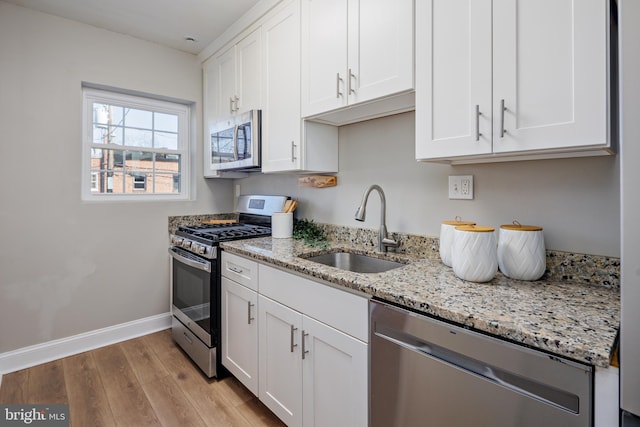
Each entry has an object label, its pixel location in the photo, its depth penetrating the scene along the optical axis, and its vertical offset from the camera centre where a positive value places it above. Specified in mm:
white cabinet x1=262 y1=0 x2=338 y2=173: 1974 +626
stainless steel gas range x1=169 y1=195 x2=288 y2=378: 2111 -459
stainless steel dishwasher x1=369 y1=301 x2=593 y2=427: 764 -454
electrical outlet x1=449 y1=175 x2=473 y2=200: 1532 +126
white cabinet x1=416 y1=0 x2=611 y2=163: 942 +445
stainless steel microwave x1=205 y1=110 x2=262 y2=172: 2279 +537
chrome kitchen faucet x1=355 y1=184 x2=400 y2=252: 1751 -108
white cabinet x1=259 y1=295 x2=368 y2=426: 1256 -688
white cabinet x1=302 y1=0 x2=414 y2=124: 1410 +784
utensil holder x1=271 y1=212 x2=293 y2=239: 2281 -84
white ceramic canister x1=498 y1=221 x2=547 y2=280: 1211 -147
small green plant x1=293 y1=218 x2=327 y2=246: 2125 -131
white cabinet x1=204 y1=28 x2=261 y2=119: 2311 +1053
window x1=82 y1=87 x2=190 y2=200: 2646 +569
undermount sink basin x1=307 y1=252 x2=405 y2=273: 1780 -275
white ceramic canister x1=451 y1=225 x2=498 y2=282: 1179 -151
